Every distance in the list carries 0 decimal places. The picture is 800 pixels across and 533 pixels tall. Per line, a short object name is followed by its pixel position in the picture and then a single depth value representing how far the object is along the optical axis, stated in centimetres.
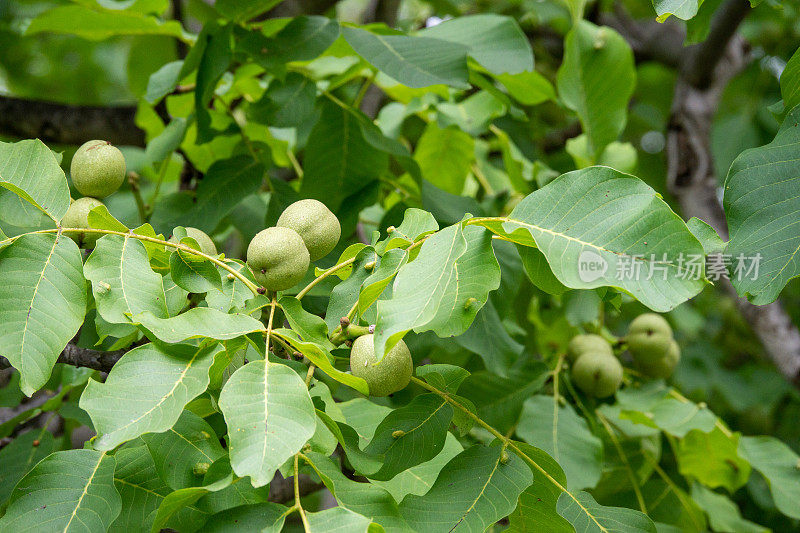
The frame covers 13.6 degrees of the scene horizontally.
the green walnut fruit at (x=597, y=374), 260
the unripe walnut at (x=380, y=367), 227
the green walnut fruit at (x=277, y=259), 230
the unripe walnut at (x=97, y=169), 240
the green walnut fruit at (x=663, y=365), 267
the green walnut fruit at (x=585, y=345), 264
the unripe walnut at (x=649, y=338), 266
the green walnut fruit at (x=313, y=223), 234
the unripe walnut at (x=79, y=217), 236
